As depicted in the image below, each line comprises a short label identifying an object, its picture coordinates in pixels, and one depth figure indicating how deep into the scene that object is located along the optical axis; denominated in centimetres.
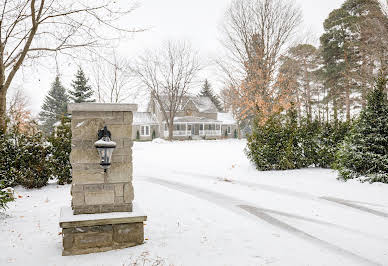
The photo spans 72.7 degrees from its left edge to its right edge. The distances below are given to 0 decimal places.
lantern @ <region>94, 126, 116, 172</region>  352
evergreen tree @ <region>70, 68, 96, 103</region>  3191
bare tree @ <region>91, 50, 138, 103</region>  3225
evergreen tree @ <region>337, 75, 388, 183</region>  752
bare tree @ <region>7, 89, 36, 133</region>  756
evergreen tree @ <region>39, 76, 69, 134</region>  4200
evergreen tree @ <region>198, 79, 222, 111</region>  5631
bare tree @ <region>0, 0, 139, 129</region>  836
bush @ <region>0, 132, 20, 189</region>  727
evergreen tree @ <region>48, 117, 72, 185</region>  792
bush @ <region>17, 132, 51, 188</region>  752
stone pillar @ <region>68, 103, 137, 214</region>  365
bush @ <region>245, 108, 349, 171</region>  983
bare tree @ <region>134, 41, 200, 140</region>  3369
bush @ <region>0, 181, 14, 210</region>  471
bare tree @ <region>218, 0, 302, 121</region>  1708
